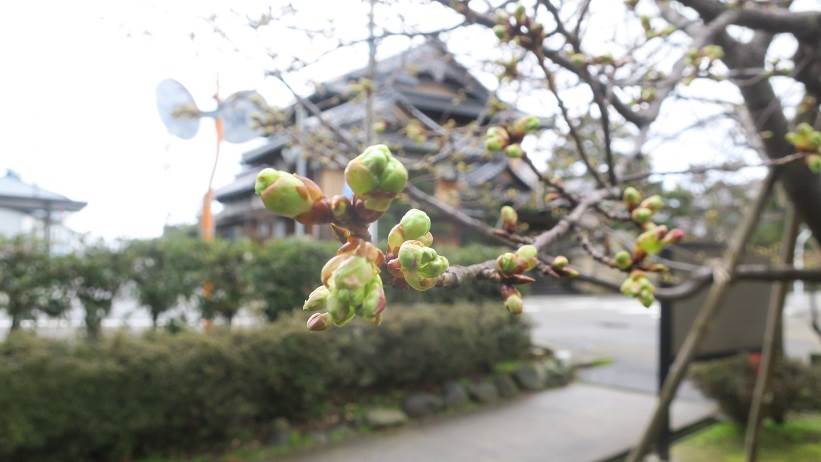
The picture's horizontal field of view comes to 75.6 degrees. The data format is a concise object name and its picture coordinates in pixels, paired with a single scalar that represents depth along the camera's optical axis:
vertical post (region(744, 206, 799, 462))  3.08
